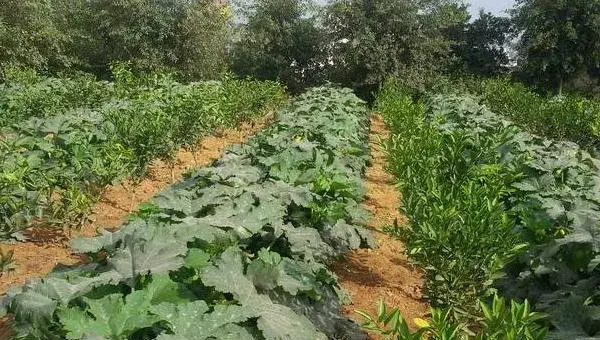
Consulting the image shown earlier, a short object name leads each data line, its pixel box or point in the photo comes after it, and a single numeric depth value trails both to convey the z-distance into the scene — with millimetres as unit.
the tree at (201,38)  20844
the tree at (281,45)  23969
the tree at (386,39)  21906
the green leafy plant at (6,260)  2878
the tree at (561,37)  24078
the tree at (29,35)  18167
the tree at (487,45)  29656
